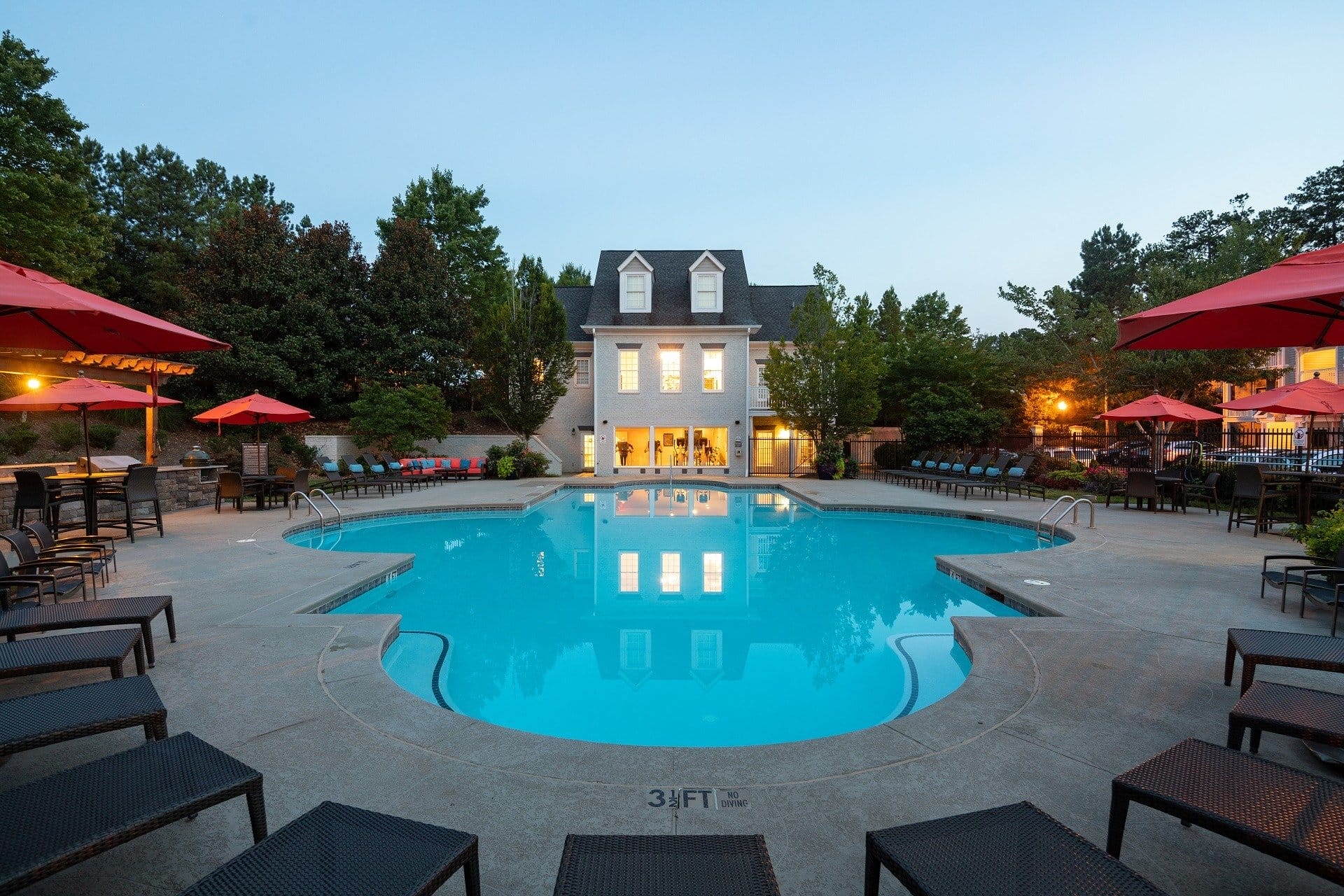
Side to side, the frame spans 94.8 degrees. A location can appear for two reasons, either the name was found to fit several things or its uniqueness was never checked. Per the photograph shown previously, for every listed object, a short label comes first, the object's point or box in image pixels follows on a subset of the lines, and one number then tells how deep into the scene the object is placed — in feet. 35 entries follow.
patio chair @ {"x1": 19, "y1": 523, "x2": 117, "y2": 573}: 20.35
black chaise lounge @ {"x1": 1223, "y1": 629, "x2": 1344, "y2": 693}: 10.63
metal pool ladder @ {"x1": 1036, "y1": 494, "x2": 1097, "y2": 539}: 34.18
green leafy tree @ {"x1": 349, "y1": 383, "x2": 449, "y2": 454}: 69.46
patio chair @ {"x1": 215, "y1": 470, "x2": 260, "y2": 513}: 41.91
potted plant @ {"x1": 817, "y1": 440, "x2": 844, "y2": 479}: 69.36
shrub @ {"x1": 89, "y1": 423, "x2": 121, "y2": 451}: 67.46
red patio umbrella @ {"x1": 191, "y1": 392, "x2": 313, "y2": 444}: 46.50
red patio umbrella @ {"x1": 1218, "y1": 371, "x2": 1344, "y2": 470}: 35.04
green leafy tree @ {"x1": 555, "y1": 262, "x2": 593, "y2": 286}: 140.75
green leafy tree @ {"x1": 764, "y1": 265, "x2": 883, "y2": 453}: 66.95
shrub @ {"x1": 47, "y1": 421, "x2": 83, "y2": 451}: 65.67
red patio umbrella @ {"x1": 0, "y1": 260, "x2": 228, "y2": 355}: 12.56
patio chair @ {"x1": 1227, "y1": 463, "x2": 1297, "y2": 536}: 32.65
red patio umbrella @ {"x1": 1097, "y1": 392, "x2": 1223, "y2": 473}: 44.80
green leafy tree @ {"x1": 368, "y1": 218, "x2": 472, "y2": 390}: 82.07
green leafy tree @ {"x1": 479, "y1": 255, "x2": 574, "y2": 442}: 69.46
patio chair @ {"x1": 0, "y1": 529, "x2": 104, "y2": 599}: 17.08
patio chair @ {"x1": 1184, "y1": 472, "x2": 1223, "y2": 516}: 43.55
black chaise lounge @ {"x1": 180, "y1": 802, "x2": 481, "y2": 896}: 5.41
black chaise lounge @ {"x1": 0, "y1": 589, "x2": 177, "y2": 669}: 12.72
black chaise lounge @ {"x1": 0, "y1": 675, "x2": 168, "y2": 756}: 7.93
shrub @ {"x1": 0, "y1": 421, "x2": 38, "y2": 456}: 60.44
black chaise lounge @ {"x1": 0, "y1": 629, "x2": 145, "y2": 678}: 10.48
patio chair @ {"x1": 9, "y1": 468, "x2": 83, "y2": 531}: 27.78
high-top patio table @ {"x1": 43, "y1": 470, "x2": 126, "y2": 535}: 30.48
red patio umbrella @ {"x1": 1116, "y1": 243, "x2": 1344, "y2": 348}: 12.87
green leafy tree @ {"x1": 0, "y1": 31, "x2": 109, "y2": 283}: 57.62
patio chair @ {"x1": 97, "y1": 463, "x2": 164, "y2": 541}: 30.91
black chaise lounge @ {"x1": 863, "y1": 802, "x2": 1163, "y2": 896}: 5.49
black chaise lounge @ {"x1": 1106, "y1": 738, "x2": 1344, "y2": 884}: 5.96
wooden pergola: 41.16
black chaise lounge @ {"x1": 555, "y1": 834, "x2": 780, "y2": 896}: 5.56
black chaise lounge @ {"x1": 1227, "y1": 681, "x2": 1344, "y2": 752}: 8.27
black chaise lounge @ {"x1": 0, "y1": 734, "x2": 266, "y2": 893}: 5.84
